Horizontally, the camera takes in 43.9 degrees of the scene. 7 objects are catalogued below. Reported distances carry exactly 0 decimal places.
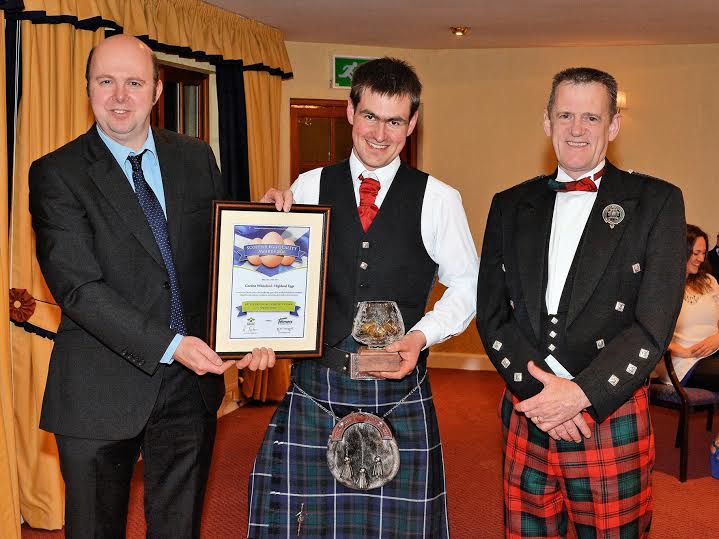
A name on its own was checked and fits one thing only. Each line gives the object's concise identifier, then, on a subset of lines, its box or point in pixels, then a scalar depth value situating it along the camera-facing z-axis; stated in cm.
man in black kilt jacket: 237
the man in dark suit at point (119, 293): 235
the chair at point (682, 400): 509
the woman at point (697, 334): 523
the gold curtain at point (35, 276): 408
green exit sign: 738
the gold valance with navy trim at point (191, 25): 447
